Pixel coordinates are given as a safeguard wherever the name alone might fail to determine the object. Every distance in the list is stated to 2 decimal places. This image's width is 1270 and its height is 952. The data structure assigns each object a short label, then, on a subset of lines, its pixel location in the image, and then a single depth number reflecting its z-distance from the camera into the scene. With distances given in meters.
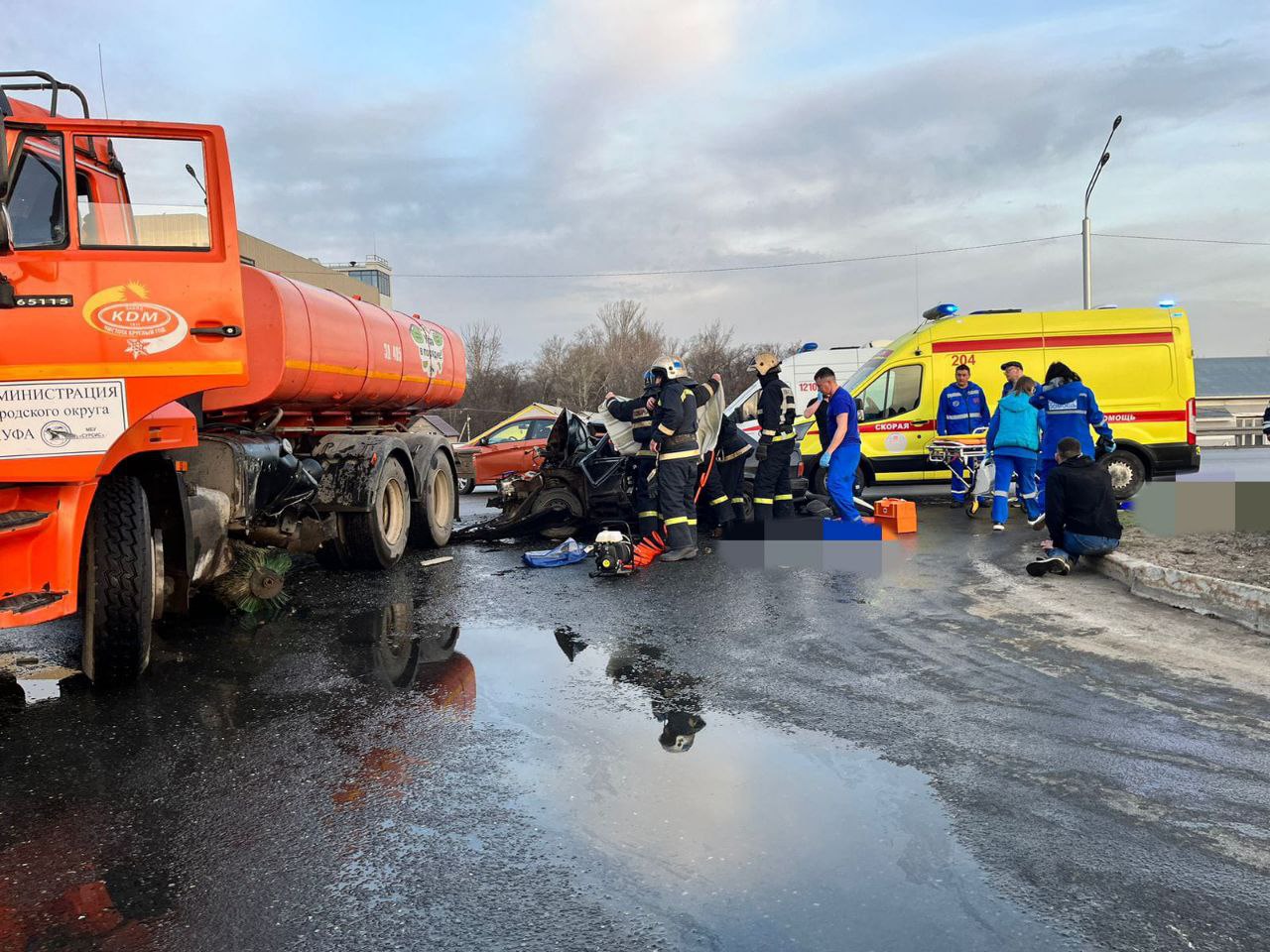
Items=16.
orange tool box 10.74
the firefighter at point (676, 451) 9.05
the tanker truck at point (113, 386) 4.67
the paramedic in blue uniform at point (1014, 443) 10.79
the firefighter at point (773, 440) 10.44
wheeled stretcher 12.30
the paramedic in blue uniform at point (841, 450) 10.59
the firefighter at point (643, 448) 9.78
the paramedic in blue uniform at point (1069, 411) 9.96
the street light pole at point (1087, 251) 23.70
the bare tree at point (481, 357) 58.78
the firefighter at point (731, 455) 10.73
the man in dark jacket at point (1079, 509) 8.05
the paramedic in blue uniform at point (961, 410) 12.82
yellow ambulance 13.13
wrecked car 10.50
